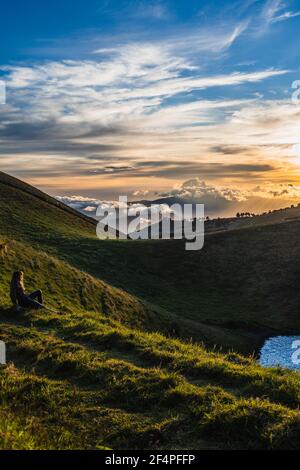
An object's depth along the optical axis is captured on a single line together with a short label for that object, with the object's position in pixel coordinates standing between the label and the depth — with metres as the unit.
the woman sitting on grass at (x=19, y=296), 23.70
